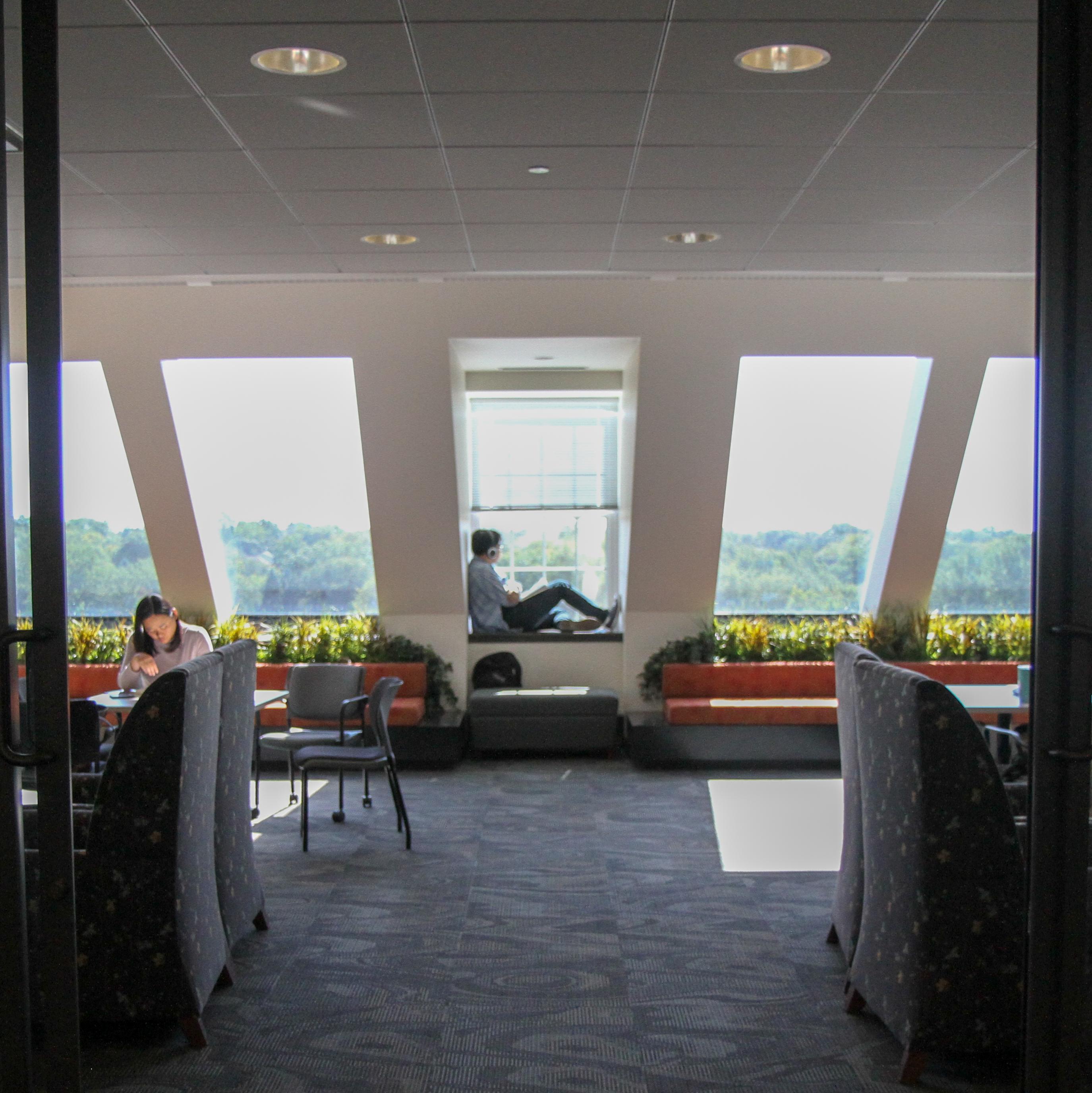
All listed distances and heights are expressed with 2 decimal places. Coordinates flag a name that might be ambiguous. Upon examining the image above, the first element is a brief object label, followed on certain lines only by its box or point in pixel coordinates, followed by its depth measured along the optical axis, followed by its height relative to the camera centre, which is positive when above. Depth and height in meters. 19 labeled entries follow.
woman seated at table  6.20 -0.65
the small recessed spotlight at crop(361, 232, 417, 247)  5.80 +1.50
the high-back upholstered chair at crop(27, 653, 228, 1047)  3.50 -1.07
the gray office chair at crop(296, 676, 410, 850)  6.02 -1.22
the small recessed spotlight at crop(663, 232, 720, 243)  5.78 +1.50
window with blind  9.43 +0.61
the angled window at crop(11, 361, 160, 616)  9.16 +0.14
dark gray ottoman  8.38 -1.42
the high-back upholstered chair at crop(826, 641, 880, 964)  4.03 -1.02
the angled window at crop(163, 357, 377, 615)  9.16 +0.40
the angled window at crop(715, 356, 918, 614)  9.15 +0.42
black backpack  8.97 -1.12
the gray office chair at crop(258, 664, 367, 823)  7.12 -1.03
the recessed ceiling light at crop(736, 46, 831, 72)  3.61 +1.51
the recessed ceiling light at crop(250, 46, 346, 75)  3.62 +1.51
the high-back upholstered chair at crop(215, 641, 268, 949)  4.23 -1.03
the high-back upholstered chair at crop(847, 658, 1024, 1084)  3.24 -1.04
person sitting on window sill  9.09 -0.61
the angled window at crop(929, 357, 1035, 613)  9.37 +0.02
